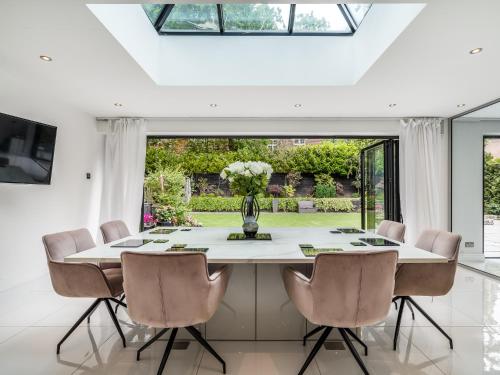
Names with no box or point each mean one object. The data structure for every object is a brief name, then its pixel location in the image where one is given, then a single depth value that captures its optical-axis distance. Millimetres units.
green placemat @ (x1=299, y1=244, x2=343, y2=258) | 1954
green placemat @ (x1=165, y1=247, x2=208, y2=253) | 2078
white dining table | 2355
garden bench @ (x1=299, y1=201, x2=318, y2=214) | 9375
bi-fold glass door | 5305
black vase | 2688
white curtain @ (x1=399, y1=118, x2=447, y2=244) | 5020
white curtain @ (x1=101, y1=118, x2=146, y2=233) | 5145
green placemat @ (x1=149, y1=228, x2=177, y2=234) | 2994
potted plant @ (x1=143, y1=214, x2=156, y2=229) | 7531
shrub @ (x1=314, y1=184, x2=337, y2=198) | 9727
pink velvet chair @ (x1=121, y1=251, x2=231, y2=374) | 1692
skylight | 3346
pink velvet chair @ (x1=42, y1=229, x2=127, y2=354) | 2129
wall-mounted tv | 3182
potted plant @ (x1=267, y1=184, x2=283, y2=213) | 9492
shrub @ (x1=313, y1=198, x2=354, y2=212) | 9586
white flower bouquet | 2666
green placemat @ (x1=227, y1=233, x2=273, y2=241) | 2596
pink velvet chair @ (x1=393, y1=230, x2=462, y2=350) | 2258
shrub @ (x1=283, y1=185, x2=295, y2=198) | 9609
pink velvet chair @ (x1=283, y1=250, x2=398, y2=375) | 1675
